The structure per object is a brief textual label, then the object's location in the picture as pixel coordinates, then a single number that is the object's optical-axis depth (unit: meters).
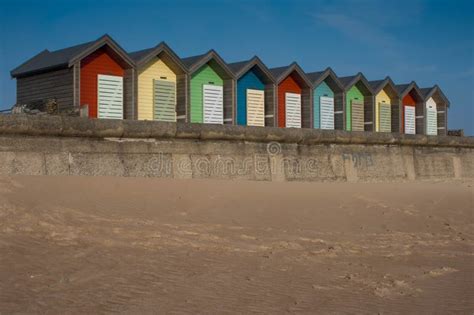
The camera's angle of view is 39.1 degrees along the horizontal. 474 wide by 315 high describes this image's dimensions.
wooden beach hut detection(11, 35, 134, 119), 20.00
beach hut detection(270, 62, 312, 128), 26.33
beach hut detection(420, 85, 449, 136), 33.06
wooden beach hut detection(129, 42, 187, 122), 22.02
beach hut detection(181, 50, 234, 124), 23.31
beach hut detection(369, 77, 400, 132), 29.97
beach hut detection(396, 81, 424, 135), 31.42
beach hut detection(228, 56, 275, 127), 24.88
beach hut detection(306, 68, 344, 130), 27.56
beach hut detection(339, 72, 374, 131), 28.72
